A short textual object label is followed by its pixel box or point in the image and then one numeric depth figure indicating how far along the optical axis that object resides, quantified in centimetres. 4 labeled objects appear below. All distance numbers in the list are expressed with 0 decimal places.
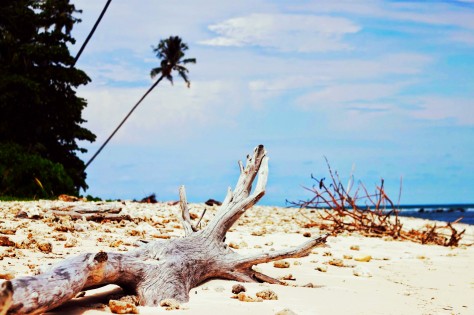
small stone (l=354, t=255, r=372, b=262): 725
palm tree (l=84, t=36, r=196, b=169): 4278
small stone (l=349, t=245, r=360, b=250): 819
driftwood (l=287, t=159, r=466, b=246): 1002
